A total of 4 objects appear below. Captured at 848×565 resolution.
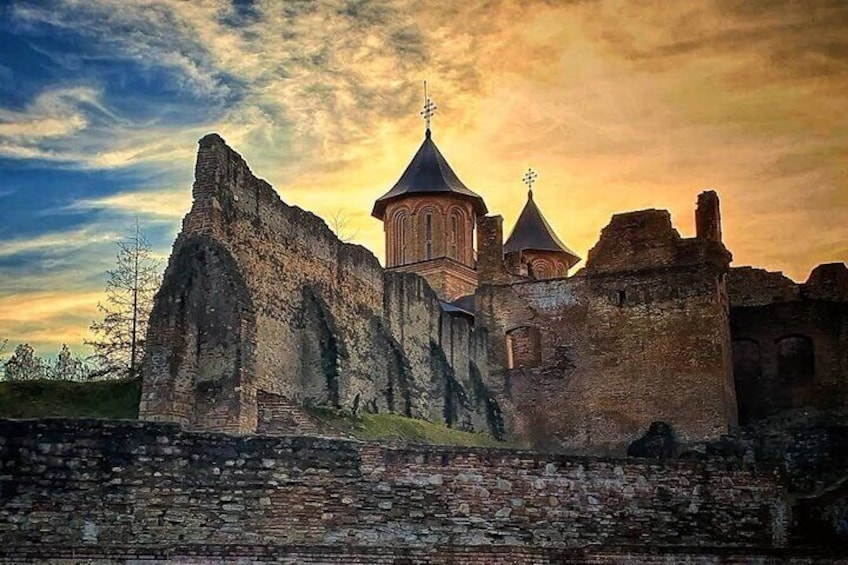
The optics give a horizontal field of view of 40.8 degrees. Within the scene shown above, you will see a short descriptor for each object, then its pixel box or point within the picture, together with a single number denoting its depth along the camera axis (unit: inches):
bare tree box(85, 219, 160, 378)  1427.2
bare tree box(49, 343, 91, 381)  1512.1
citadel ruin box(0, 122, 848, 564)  533.6
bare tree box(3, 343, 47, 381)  1475.1
